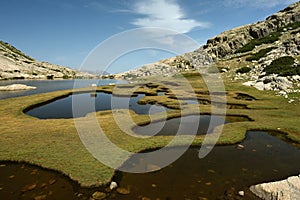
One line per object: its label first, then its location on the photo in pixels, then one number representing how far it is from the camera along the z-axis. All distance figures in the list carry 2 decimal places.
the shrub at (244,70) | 108.82
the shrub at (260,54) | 123.65
